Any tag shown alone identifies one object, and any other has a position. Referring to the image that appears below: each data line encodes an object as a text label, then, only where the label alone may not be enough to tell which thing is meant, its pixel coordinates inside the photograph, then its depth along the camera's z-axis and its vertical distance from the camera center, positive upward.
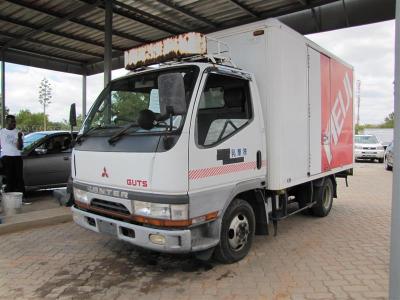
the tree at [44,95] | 53.76 +6.43
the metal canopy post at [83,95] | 15.57 +1.84
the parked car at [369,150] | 22.02 -0.65
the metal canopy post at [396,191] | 2.63 -0.36
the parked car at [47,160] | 9.00 -0.45
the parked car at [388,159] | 16.99 -0.91
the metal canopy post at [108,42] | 8.87 +2.43
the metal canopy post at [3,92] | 13.69 +1.80
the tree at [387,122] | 61.14 +2.75
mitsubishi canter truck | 4.00 -0.03
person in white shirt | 8.06 -0.22
